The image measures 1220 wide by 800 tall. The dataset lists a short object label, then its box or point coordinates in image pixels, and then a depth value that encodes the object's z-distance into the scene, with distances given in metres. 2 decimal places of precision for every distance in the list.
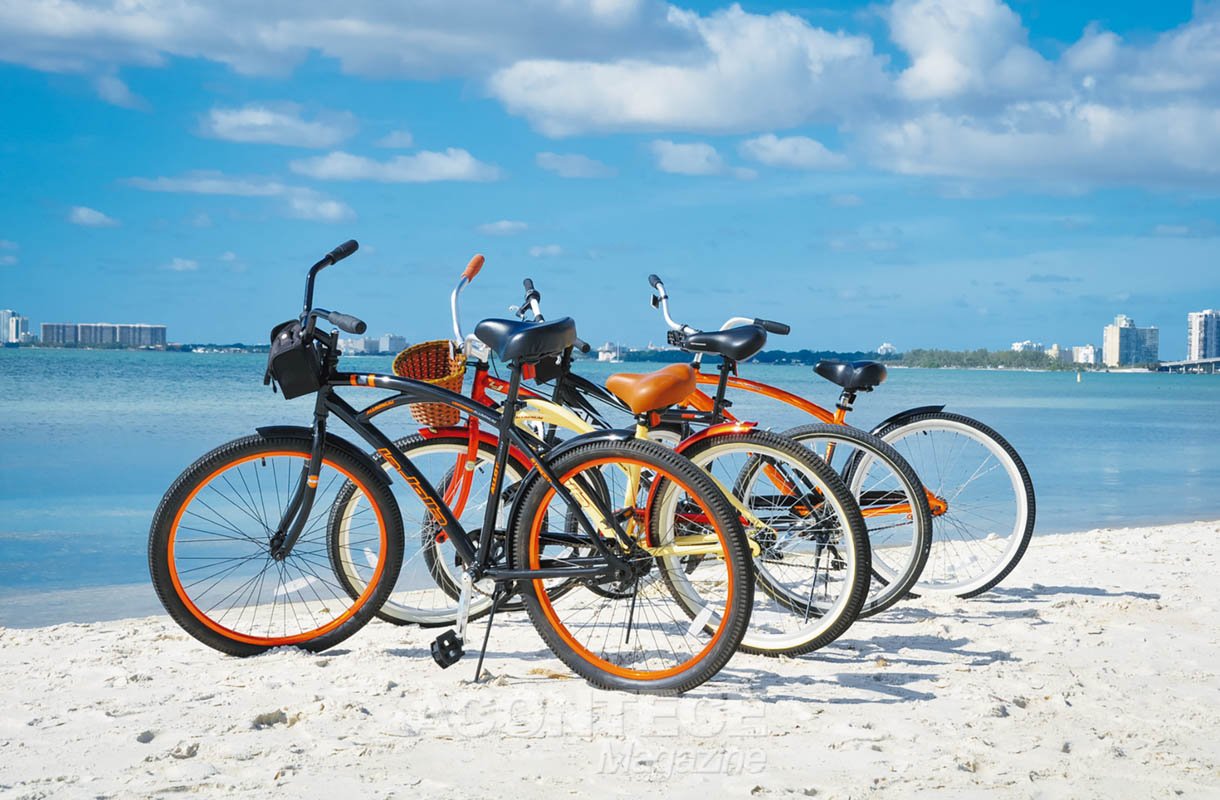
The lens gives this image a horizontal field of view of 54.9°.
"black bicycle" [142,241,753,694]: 3.43
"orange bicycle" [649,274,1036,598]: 4.53
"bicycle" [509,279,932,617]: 4.18
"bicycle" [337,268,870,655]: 3.61
